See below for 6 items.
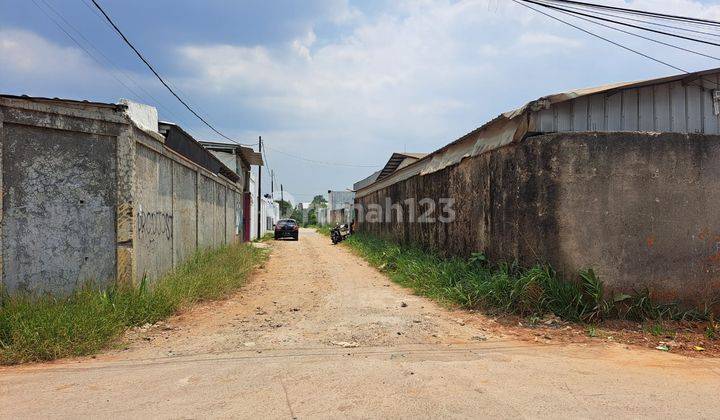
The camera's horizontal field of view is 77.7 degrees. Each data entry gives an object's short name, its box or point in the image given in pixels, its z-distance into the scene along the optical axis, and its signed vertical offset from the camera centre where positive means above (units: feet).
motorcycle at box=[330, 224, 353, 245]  76.38 -2.39
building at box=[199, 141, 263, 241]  67.10 +9.01
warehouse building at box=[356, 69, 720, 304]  21.02 +1.52
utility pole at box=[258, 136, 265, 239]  89.46 +7.44
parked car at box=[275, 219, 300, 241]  87.15 -1.78
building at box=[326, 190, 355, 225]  129.99 +4.70
